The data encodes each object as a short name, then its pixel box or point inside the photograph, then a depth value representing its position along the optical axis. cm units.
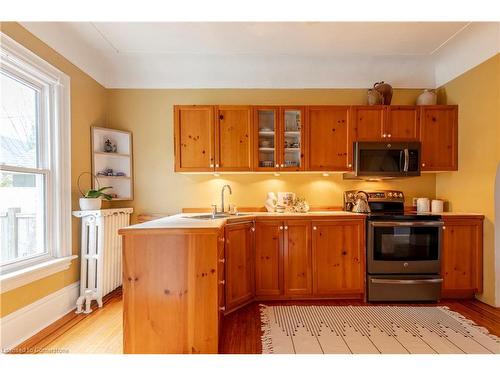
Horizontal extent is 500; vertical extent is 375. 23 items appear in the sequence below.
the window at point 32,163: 204
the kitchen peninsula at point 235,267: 174
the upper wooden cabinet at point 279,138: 304
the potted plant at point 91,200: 259
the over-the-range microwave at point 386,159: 295
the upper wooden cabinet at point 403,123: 305
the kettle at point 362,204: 299
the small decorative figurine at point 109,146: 313
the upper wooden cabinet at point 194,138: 302
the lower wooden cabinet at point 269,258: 275
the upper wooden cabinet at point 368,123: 304
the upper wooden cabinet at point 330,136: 304
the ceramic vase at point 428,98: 315
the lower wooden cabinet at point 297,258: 276
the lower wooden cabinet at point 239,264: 245
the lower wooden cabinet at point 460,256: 278
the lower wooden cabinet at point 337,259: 277
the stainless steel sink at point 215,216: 278
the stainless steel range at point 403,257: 272
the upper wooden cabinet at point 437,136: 305
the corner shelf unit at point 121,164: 319
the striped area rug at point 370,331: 193
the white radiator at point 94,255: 257
